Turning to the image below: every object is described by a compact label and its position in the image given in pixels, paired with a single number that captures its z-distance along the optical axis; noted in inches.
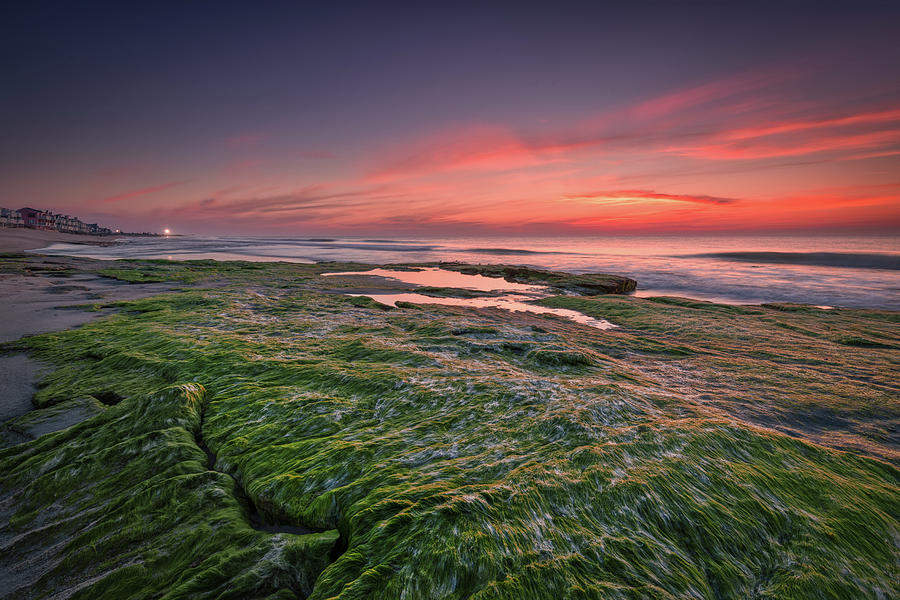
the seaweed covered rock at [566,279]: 896.9
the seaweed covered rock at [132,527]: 103.8
